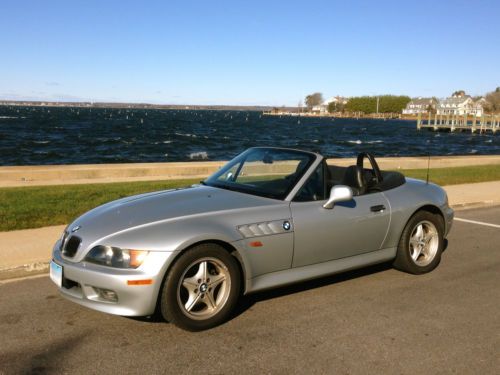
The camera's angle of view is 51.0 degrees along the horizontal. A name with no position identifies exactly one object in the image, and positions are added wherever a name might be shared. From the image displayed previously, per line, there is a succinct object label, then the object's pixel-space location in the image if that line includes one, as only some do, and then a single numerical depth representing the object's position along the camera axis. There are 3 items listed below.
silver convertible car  3.90
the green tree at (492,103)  160.12
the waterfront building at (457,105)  169.88
